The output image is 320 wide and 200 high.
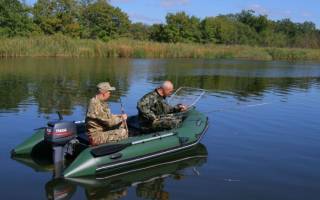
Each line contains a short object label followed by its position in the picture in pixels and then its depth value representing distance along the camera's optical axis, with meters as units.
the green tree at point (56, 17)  48.41
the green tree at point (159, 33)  59.88
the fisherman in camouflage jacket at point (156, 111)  8.42
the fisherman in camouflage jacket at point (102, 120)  7.13
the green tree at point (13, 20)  41.53
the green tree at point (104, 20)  53.38
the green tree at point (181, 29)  58.97
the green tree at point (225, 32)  62.03
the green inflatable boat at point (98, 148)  6.76
